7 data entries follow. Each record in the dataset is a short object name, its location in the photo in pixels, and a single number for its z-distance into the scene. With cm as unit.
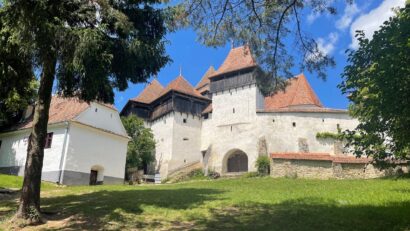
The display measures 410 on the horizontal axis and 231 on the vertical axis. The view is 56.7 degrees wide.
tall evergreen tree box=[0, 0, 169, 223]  940
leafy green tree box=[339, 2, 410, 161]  670
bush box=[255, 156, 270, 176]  3391
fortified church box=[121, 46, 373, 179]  3669
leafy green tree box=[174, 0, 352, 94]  957
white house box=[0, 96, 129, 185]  2495
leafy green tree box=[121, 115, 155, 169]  3859
